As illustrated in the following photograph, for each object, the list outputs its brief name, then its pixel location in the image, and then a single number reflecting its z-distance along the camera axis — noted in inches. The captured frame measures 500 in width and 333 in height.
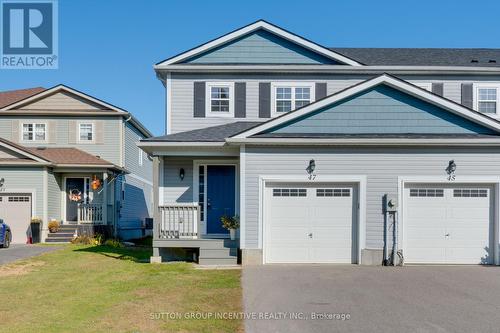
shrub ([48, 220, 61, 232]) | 799.1
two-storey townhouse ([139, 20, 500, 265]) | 494.6
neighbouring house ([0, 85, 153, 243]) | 790.5
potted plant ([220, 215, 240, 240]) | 518.6
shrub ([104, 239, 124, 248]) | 749.3
